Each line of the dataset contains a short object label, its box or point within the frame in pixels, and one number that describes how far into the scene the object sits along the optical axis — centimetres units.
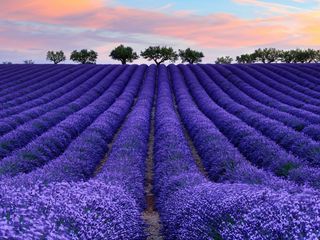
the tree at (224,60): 8856
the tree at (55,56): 7625
